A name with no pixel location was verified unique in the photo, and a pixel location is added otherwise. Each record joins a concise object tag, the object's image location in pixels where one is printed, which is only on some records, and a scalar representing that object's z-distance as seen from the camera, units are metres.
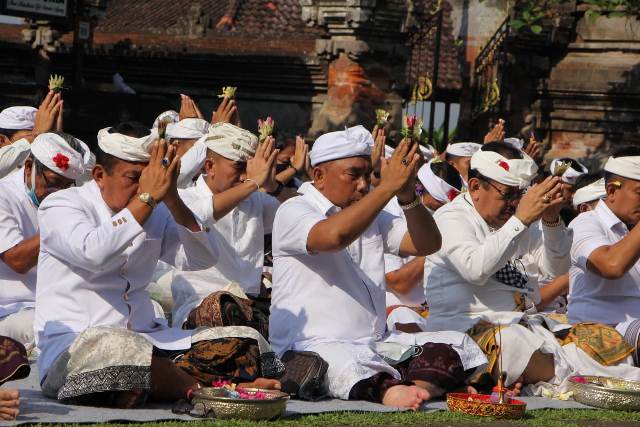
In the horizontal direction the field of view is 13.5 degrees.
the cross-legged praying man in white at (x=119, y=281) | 12.11
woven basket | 12.82
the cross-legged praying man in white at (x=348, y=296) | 13.45
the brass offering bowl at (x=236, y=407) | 12.02
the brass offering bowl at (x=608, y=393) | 13.81
